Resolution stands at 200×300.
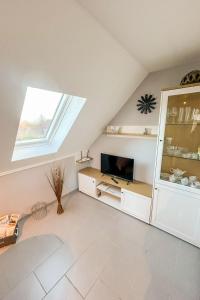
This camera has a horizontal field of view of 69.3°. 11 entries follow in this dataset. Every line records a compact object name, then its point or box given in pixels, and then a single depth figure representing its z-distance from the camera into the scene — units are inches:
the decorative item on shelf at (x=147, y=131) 97.1
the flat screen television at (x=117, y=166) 101.5
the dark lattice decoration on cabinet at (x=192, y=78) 66.7
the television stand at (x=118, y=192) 91.3
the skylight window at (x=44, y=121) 78.4
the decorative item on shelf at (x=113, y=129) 111.4
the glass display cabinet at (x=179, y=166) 72.2
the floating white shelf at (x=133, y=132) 94.8
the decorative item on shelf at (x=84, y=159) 123.5
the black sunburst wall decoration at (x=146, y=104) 92.4
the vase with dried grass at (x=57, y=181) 99.3
